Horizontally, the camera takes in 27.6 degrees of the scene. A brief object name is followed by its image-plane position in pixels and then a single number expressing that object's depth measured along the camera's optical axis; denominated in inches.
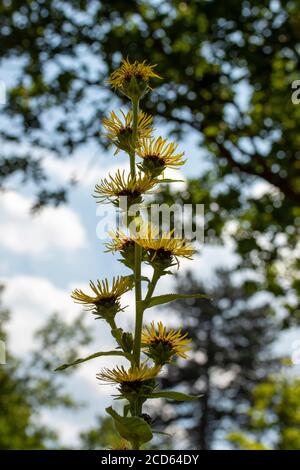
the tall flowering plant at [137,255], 48.6
